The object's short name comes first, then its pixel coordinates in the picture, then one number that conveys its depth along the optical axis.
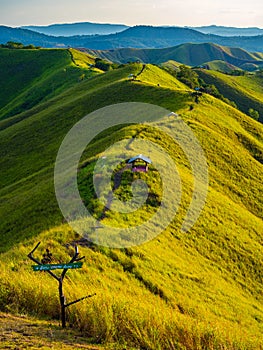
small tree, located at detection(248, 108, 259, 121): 120.76
